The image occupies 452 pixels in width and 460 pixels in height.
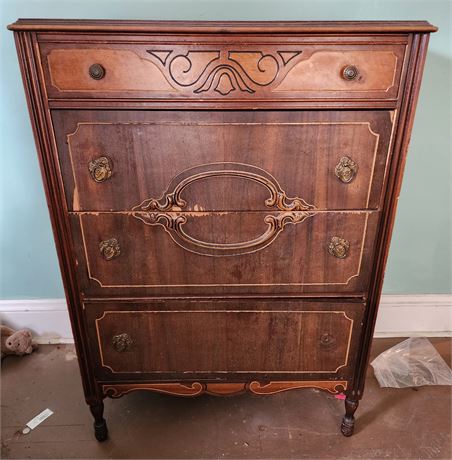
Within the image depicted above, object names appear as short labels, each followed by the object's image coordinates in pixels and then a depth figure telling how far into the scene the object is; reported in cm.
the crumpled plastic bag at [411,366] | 170
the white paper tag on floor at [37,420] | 151
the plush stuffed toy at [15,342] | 178
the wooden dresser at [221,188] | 96
